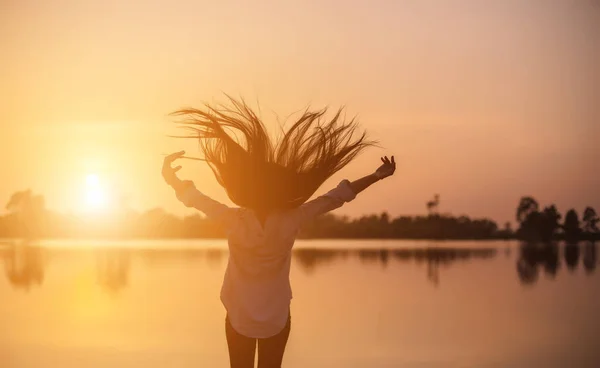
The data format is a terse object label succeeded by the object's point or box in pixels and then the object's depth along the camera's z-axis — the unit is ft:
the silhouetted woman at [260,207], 17.53
